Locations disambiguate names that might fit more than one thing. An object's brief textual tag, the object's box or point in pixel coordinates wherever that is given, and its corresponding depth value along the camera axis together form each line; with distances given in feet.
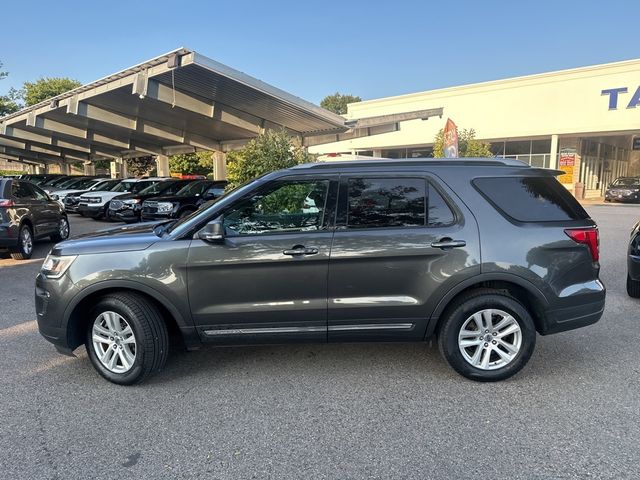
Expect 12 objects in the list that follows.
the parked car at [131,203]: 51.74
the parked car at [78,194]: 60.80
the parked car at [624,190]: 93.86
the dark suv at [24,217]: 30.12
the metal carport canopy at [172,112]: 50.88
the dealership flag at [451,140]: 45.69
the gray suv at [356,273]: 12.48
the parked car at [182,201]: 45.43
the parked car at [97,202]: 55.52
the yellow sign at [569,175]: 100.33
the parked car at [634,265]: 20.34
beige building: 91.40
